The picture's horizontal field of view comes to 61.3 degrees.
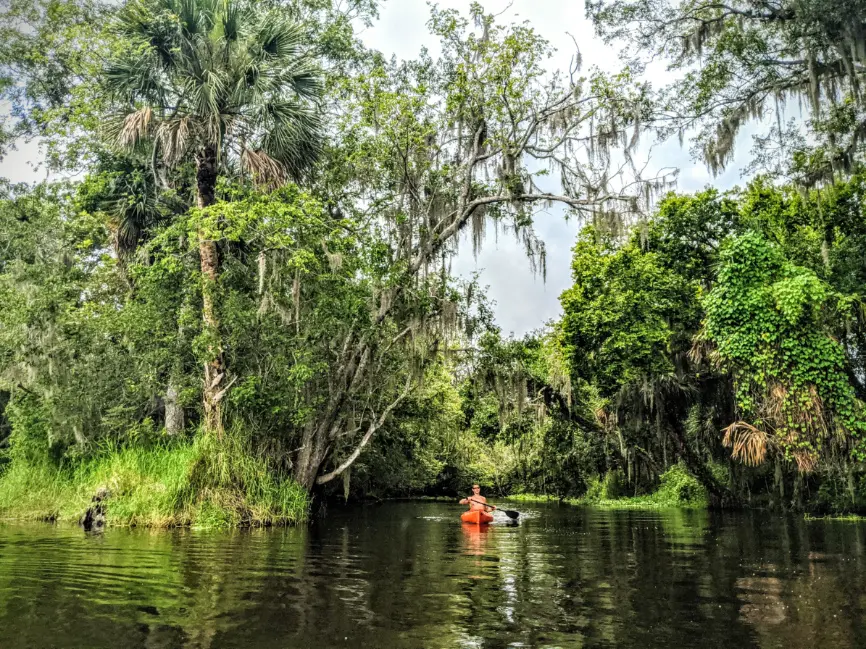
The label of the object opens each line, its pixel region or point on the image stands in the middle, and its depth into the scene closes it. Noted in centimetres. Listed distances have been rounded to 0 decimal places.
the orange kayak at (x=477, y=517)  1947
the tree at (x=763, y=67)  1627
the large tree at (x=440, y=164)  1892
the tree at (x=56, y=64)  1994
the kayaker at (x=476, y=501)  1984
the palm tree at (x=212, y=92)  1702
